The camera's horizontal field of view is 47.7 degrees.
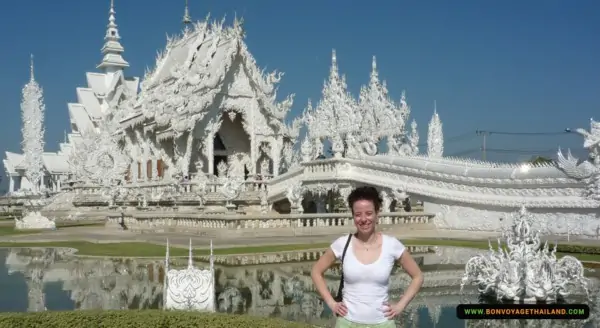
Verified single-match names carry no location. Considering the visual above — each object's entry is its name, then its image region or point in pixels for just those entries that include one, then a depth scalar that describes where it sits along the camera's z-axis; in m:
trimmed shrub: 6.91
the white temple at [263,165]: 21.89
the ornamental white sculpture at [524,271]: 9.06
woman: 4.19
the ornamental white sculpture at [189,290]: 8.03
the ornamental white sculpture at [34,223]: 28.58
